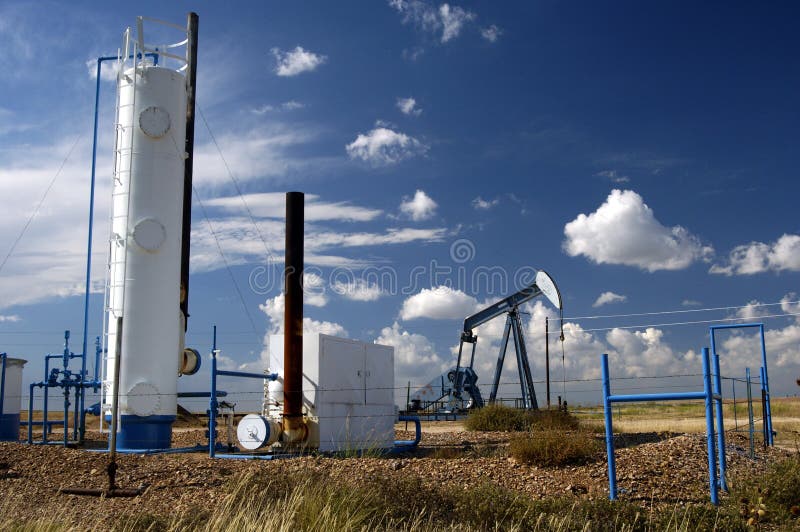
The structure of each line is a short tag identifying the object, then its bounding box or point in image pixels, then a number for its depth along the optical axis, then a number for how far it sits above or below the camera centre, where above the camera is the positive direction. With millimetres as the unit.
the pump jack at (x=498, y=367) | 29747 +76
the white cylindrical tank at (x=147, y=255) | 17750 +2810
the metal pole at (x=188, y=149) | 19719 +6075
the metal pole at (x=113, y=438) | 11141 -1044
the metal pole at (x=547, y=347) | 35444 +899
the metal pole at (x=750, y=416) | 13605 -1035
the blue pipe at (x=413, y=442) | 20406 -2087
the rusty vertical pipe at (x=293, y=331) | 17344 +878
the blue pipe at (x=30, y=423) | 20594 -1538
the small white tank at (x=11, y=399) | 22797 -882
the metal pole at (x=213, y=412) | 15422 -897
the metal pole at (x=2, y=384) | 22306 -398
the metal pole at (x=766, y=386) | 15836 -493
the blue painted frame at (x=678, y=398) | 9305 -519
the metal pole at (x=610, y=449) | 9766 -1110
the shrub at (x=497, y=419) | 26155 -1875
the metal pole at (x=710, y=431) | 9203 -867
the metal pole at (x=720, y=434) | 9516 -916
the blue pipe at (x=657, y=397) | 9781 -438
